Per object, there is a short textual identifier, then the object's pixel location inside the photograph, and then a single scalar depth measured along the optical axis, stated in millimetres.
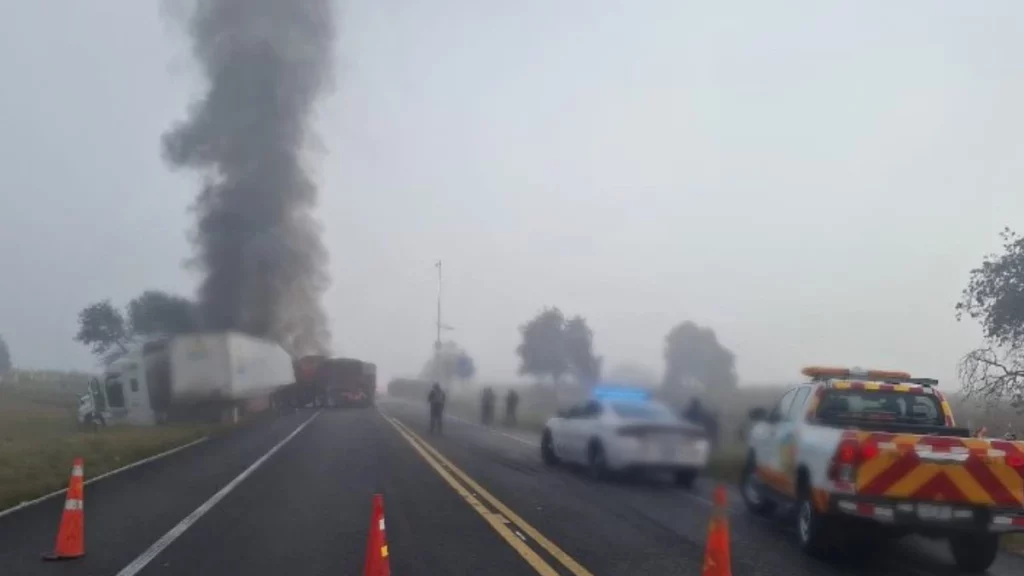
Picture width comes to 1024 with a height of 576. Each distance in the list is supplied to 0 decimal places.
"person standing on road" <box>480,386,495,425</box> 42062
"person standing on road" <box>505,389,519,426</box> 41281
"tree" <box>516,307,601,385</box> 62312
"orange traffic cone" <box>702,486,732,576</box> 7691
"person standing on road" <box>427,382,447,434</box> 34125
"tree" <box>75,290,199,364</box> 56094
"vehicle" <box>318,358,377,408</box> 60500
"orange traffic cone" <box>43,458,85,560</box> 9882
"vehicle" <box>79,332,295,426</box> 38094
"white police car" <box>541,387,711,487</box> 17922
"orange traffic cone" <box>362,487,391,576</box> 7492
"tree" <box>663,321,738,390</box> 29172
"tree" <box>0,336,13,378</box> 126312
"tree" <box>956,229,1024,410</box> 26391
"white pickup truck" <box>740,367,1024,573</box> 9953
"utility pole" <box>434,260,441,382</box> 71375
